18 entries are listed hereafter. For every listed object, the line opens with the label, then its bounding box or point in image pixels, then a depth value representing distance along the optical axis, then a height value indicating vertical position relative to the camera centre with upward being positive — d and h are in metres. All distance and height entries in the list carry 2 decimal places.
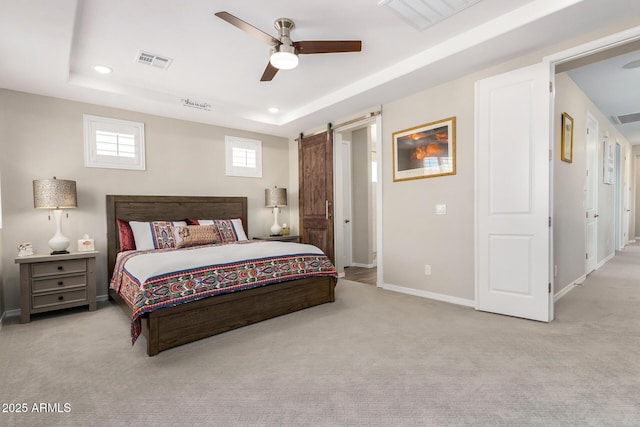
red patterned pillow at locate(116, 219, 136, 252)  3.93 -0.38
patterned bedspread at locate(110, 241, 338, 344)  2.46 -0.60
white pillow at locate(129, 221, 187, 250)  3.93 -0.35
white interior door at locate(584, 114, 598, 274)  4.64 +0.03
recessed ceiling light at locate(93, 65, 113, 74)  3.35 +1.50
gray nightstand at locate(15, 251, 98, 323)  3.19 -0.78
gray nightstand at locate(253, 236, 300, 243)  5.15 -0.56
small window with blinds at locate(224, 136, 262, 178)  5.27 +0.84
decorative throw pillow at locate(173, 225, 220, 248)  3.95 -0.37
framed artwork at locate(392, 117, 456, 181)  3.62 +0.64
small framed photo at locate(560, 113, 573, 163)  3.70 +0.73
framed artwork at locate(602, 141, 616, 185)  5.58 +0.69
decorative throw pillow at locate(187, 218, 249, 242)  4.49 -0.33
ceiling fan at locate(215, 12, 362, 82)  2.50 +1.29
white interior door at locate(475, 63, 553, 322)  2.92 +0.08
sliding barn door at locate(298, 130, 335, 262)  5.09 +0.25
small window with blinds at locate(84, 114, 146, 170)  4.02 +0.86
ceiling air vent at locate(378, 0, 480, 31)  2.40 +1.52
